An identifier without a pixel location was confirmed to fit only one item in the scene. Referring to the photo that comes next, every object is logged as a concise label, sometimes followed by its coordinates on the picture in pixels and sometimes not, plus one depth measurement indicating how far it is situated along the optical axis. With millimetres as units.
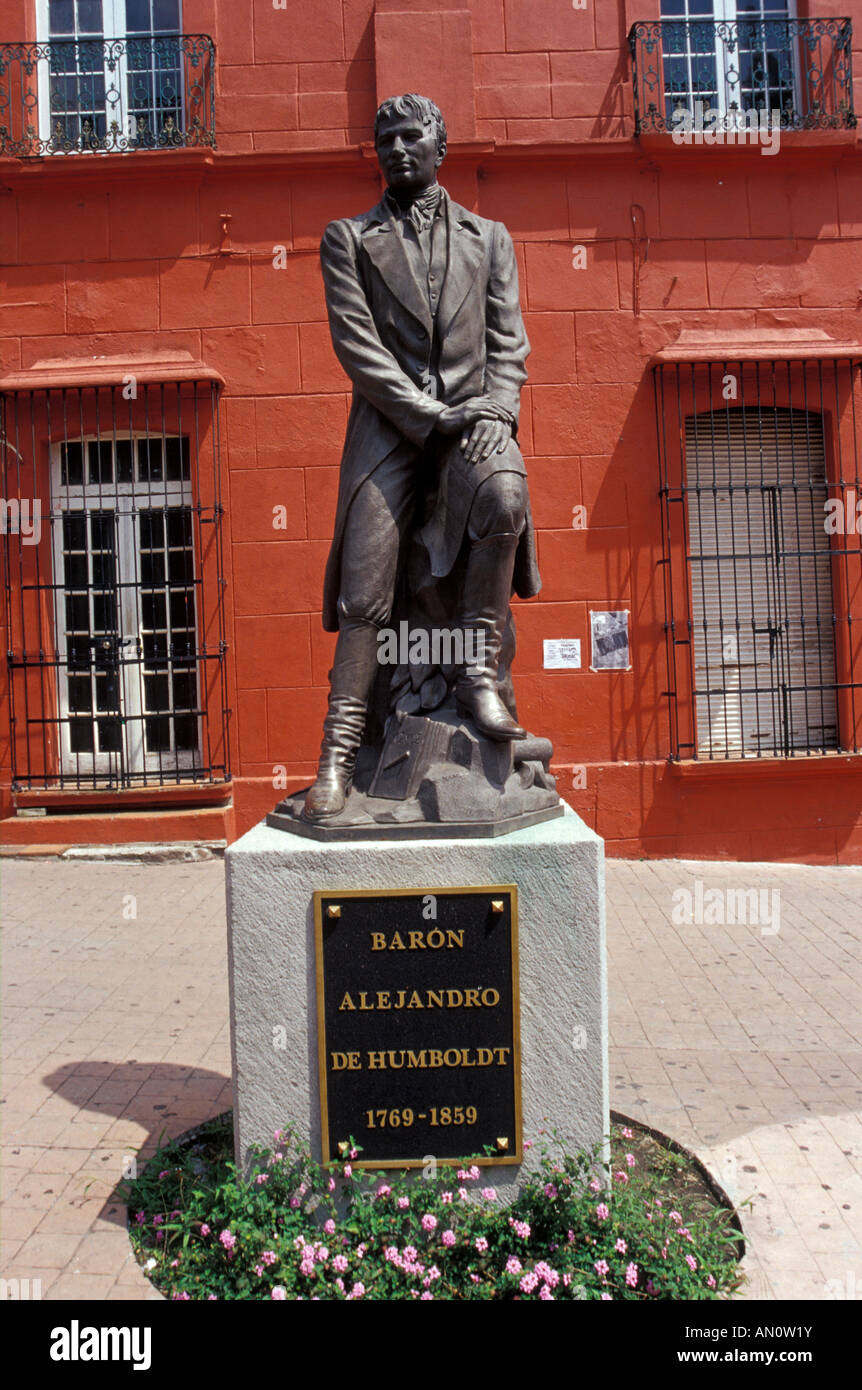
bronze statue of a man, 3232
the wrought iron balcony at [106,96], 8312
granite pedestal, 2965
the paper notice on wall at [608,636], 8164
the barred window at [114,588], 8234
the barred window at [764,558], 8180
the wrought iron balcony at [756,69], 8352
